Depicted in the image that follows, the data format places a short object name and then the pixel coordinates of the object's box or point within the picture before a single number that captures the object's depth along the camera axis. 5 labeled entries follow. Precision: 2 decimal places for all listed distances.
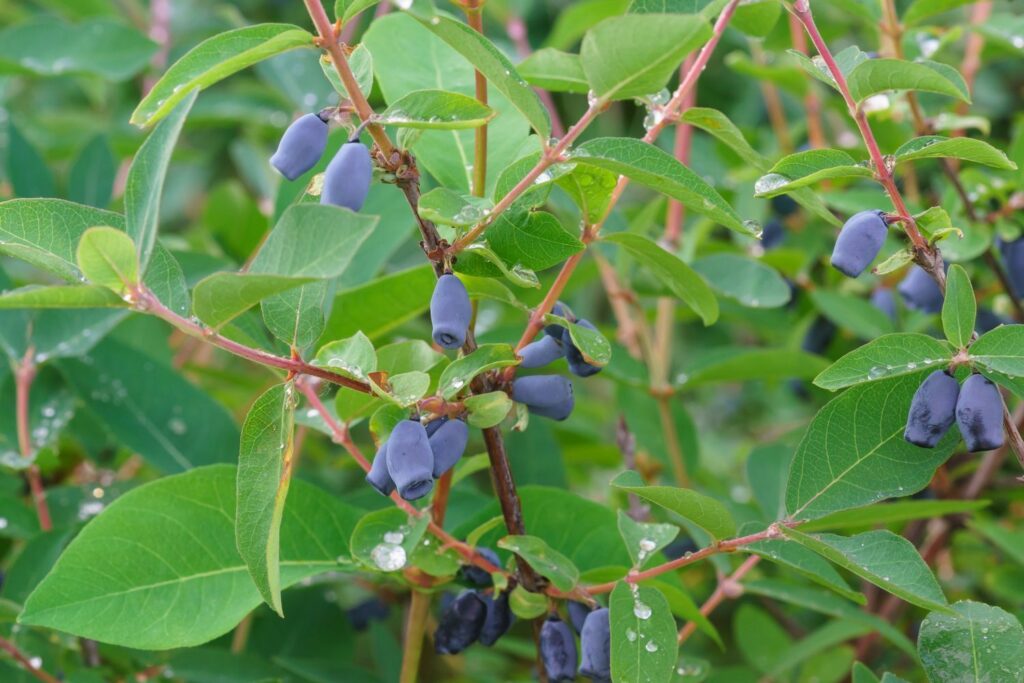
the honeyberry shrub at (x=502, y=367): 0.70
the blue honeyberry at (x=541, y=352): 0.74
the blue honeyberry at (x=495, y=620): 0.76
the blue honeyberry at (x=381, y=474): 0.71
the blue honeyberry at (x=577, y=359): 0.74
